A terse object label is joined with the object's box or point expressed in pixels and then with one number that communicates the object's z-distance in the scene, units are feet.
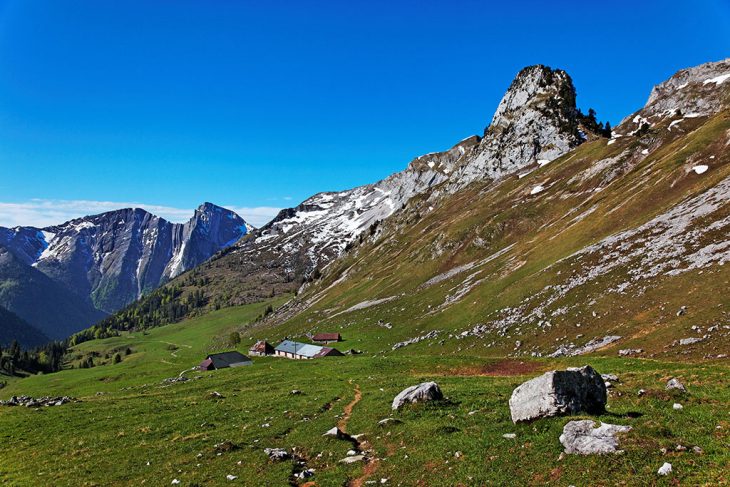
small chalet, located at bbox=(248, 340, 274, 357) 430.20
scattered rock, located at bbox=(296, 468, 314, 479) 69.10
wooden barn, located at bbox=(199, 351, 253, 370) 346.13
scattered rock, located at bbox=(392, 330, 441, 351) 271.69
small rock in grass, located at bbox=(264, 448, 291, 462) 77.71
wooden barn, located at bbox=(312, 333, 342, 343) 373.54
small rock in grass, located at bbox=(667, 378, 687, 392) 79.09
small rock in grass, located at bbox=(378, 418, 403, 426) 88.28
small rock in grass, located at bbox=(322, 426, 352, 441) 85.88
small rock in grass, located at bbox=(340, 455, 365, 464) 72.93
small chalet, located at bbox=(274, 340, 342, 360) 328.04
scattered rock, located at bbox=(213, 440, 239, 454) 86.53
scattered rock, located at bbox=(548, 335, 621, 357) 169.54
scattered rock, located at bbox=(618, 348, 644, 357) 151.76
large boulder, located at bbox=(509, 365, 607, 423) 68.23
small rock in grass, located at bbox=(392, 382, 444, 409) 98.53
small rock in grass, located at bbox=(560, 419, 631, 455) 55.77
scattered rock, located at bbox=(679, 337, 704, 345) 141.18
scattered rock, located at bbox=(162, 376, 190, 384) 248.85
